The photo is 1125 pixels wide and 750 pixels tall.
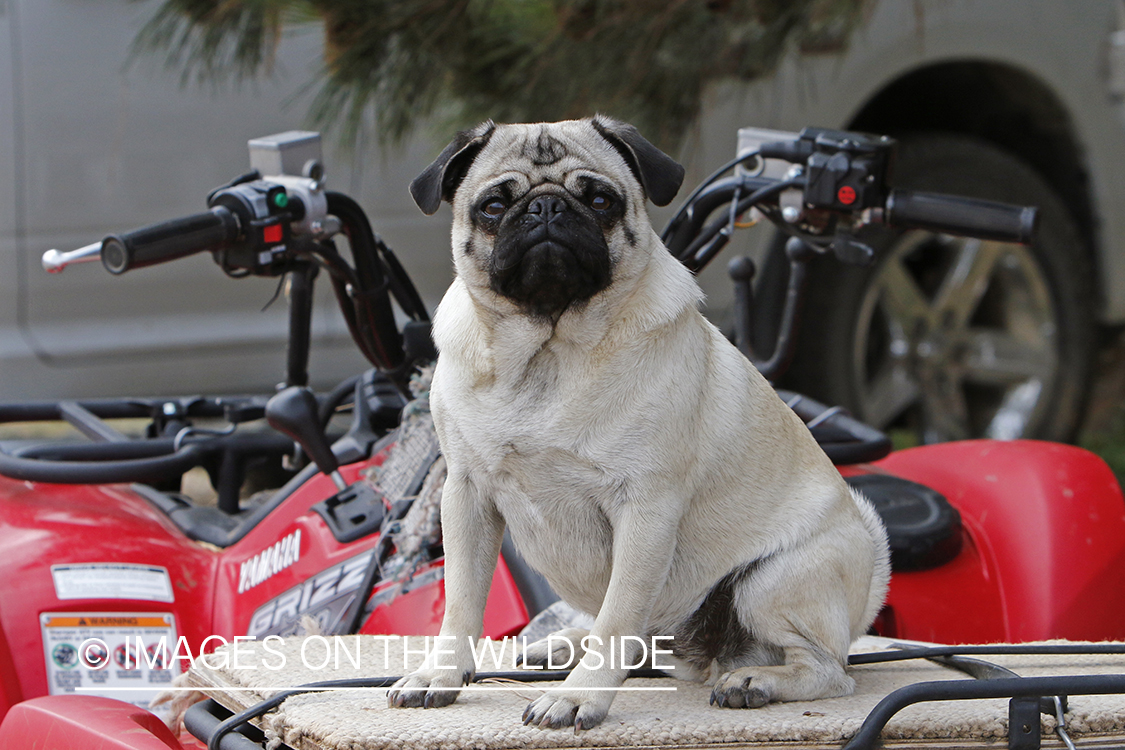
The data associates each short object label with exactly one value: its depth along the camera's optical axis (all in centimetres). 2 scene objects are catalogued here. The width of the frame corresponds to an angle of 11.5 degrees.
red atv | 489
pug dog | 464
